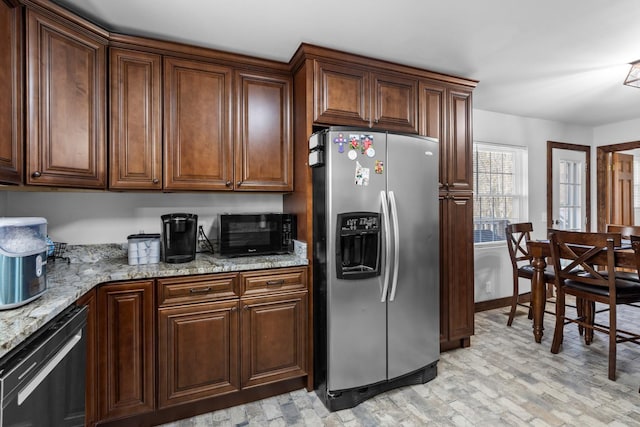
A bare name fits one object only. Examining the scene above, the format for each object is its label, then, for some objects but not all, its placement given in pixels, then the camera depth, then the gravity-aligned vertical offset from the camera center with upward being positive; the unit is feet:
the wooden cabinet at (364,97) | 7.61 +2.84
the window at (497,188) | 12.91 +0.96
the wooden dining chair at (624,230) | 11.51 -0.67
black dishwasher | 3.30 -1.92
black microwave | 7.72 -0.51
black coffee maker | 7.07 -0.52
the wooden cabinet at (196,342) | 6.12 -2.64
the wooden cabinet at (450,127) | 8.93 +2.38
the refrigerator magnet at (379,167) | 7.11 +0.99
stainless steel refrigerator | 6.91 -1.04
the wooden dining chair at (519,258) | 10.91 -1.57
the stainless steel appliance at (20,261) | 4.12 -0.62
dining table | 9.77 -2.14
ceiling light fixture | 8.50 +3.66
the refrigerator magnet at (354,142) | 6.90 +1.50
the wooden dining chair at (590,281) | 7.85 -1.83
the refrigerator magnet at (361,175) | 6.98 +0.80
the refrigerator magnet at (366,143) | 6.98 +1.49
